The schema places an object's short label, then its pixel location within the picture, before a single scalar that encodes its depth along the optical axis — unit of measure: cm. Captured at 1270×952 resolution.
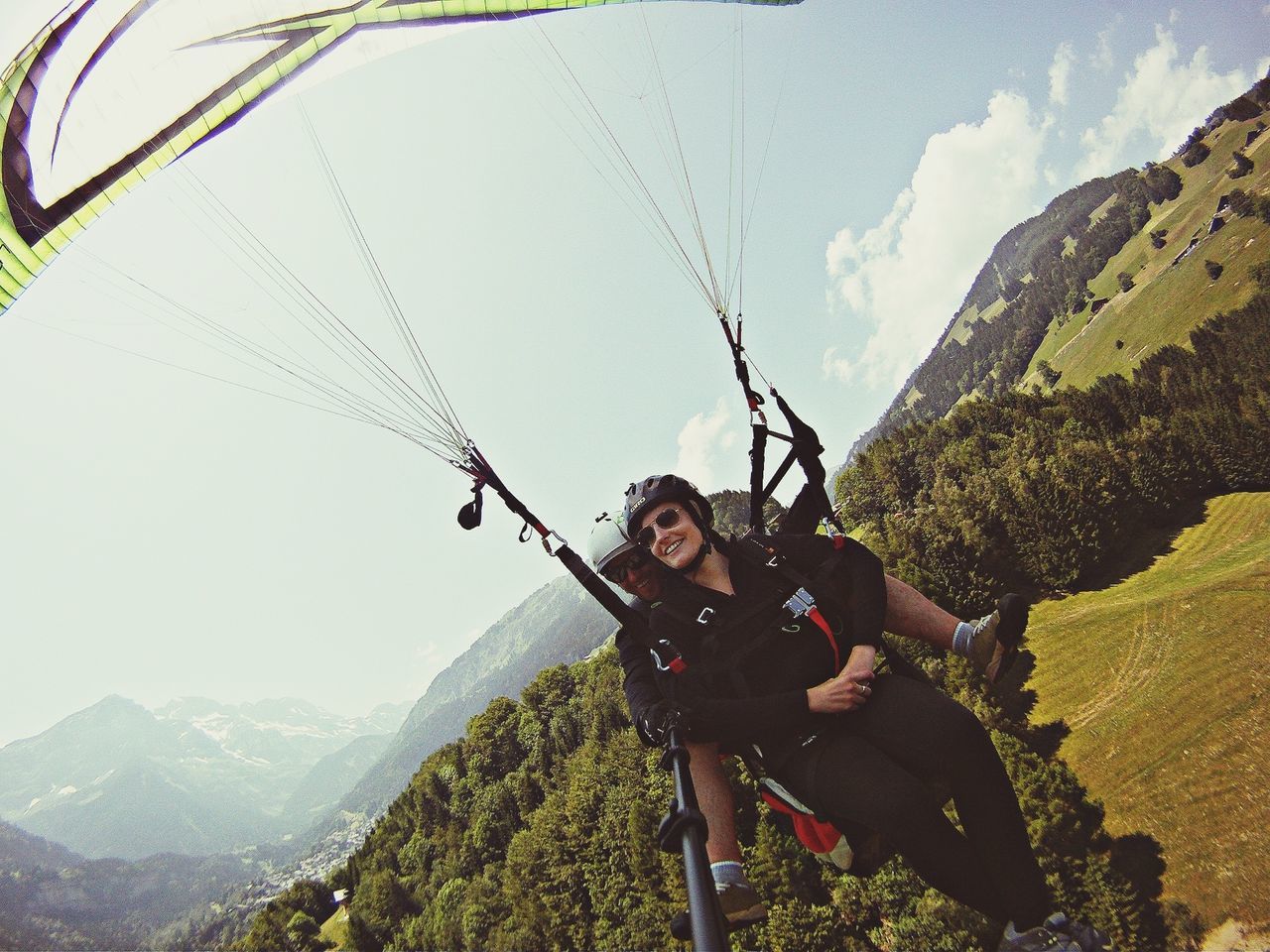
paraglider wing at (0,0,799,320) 838
